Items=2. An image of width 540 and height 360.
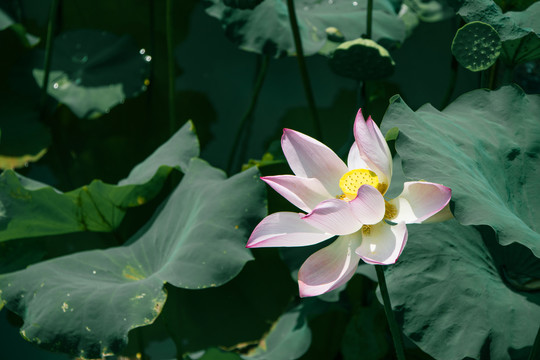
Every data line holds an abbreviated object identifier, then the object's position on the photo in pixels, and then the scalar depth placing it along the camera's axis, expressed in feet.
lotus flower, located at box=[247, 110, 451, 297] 6.12
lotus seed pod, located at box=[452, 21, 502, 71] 7.04
